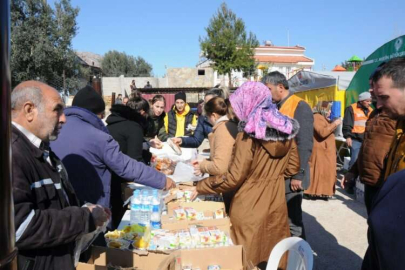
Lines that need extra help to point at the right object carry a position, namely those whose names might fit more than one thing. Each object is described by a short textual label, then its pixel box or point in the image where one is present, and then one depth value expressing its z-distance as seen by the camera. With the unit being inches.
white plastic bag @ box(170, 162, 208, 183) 144.5
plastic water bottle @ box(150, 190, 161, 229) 108.1
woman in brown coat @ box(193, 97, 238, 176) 116.0
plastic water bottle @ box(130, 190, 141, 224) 110.3
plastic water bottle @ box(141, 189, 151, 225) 109.5
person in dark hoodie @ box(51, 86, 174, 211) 98.0
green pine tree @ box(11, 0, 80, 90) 944.9
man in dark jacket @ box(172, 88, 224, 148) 205.6
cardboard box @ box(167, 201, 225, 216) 115.6
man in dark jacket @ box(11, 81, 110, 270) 55.6
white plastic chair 72.6
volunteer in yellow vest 259.4
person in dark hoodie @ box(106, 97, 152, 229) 135.8
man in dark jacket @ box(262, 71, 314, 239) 129.3
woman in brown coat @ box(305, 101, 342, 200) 231.5
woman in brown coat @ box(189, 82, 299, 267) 95.1
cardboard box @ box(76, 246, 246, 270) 81.0
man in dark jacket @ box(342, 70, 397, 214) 106.4
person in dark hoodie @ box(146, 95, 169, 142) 213.1
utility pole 25.1
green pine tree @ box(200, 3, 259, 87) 1364.4
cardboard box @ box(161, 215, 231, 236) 102.7
